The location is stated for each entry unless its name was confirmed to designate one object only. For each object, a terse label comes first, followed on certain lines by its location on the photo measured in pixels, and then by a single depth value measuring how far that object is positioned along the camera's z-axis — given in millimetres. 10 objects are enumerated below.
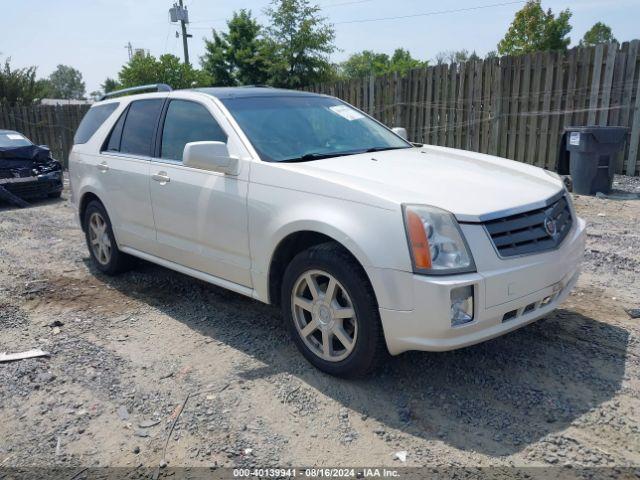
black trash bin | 8023
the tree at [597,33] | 67062
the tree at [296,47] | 23500
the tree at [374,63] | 58250
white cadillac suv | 2910
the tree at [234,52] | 27891
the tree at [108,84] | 71062
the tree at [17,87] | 25391
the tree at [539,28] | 37312
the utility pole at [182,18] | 33094
